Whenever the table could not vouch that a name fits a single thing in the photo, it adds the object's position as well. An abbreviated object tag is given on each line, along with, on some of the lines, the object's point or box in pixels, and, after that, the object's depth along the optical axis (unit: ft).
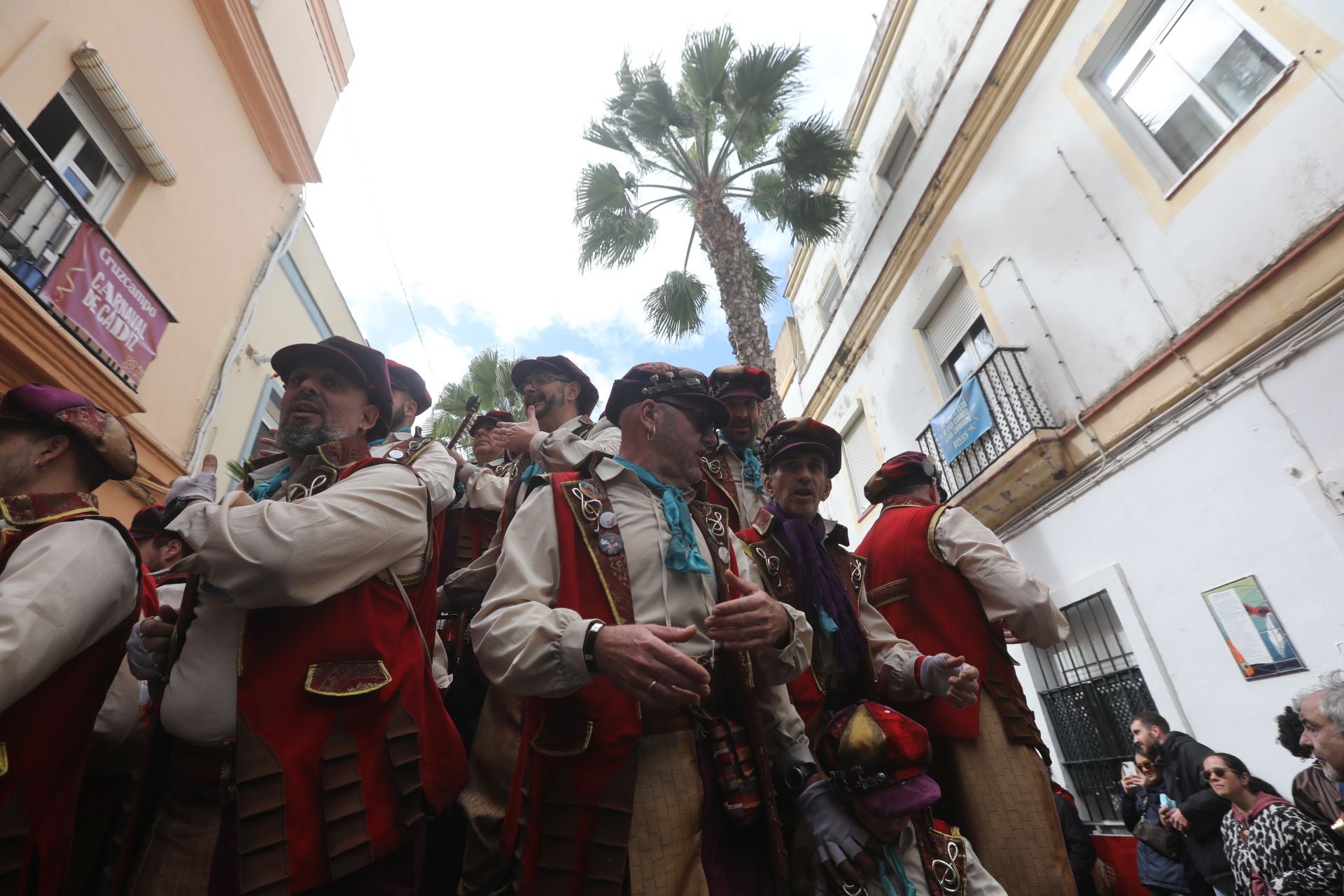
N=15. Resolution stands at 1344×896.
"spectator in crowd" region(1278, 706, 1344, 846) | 12.04
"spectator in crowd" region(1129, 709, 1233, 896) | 14.05
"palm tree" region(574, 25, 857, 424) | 32.71
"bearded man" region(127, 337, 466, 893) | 5.10
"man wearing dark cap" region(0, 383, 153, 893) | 5.26
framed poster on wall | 16.72
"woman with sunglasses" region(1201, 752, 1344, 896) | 11.25
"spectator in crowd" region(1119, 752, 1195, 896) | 15.30
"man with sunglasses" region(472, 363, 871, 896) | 5.05
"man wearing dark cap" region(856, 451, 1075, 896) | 7.76
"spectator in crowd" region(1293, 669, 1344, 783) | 11.41
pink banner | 19.45
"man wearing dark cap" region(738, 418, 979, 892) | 7.89
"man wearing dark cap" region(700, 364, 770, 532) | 11.03
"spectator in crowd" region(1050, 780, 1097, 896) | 15.48
